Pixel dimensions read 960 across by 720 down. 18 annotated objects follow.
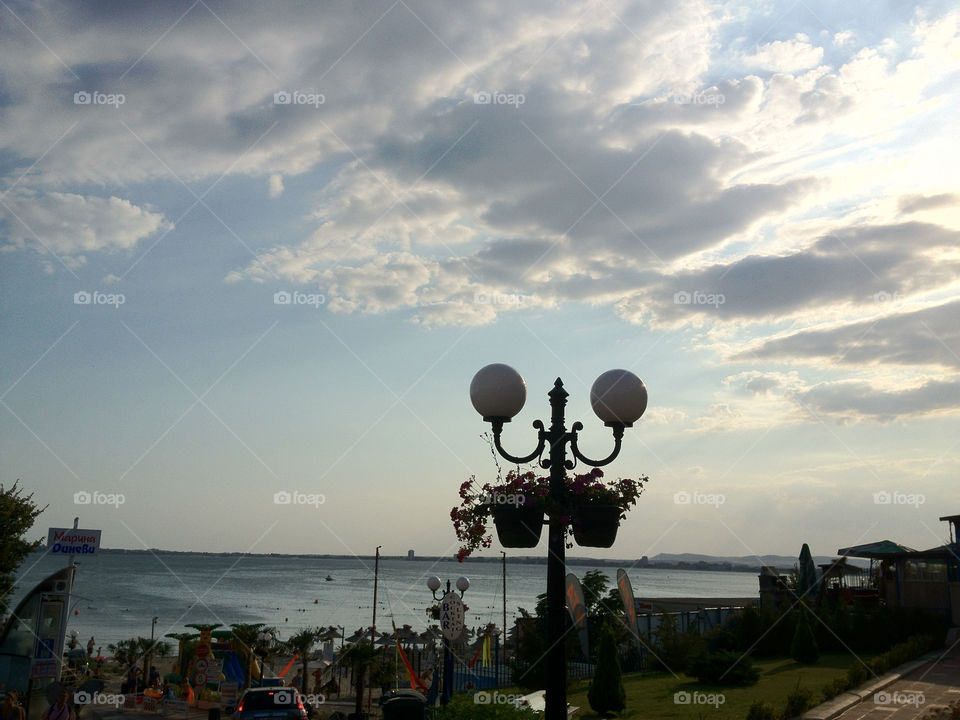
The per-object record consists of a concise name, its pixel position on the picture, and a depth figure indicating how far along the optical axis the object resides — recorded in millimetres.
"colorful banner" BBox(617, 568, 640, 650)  21312
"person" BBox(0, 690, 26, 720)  13398
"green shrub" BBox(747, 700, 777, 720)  11328
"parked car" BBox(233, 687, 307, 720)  16875
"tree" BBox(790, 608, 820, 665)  19891
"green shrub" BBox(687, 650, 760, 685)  17188
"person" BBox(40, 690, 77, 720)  12609
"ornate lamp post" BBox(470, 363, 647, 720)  7289
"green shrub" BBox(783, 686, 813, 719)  11984
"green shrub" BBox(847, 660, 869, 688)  14827
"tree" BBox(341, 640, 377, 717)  24734
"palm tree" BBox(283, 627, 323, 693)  31236
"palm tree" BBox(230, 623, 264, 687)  29562
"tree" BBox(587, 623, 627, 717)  15086
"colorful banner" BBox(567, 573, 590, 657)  22031
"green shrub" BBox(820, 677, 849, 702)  13609
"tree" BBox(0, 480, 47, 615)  27764
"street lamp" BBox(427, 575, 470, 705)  15190
